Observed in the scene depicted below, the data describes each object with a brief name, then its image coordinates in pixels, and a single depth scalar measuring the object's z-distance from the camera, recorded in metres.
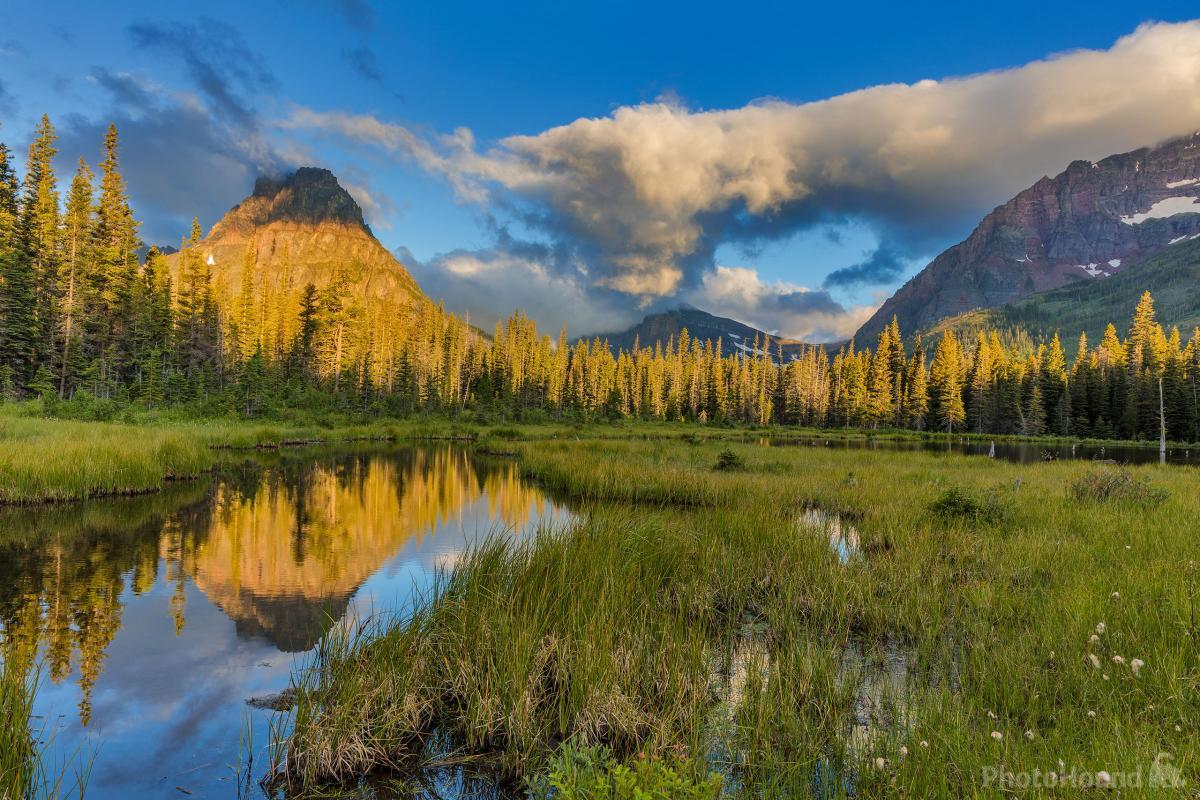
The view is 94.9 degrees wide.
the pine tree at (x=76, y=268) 48.16
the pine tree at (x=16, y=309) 43.53
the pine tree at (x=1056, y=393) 88.25
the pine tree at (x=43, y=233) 48.69
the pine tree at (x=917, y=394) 96.94
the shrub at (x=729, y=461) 29.30
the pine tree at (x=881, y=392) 97.75
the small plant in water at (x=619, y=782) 3.79
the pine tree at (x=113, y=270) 55.00
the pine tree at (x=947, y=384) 93.19
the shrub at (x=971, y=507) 15.17
